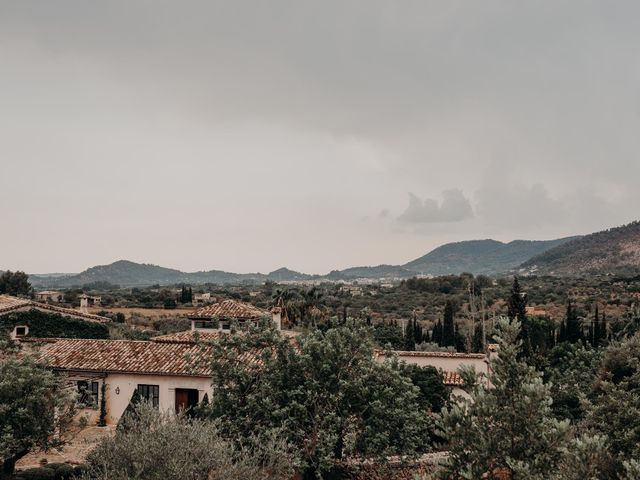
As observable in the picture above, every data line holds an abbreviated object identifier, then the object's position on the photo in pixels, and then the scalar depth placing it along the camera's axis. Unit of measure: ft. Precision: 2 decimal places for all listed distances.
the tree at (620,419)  49.33
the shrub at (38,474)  59.84
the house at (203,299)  317.22
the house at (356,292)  365.67
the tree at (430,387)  87.97
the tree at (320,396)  55.19
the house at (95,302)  283.10
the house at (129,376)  83.10
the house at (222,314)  116.37
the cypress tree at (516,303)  150.20
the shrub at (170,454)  39.34
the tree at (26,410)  56.79
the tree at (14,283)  242.17
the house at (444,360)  95.66
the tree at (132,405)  69.26
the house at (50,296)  291.54
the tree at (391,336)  158.34
